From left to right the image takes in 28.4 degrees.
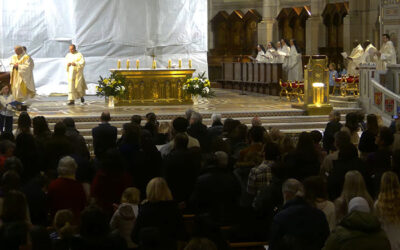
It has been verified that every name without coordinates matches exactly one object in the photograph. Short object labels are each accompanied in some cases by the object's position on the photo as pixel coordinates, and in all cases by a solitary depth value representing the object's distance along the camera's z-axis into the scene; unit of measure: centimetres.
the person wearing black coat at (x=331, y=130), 1079
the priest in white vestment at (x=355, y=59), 2341
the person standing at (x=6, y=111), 1509
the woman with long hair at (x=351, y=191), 634
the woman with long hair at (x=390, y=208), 598
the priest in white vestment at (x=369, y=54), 2177
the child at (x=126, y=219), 641
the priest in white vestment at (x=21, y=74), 1927
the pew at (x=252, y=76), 2433
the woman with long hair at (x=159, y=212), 611
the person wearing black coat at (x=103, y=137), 991
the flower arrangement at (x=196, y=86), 2012
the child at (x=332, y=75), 2310
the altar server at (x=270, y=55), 2537
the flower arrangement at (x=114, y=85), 1970
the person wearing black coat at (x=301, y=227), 566
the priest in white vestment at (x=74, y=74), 2064
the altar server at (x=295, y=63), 2405
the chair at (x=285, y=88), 2224
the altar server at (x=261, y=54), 2625
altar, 2014
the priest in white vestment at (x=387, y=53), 2105
